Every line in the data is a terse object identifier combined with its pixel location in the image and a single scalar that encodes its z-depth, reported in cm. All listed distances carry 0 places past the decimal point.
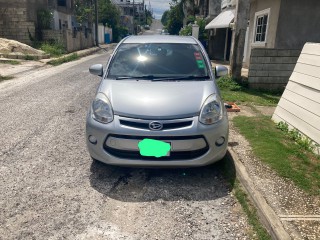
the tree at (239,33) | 903
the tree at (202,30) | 2203
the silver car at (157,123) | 322
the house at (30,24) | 2169
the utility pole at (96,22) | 3209
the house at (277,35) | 863
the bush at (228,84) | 894
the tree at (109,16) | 4882
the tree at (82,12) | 3744
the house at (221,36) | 1836
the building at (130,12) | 7738
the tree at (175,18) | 4950
